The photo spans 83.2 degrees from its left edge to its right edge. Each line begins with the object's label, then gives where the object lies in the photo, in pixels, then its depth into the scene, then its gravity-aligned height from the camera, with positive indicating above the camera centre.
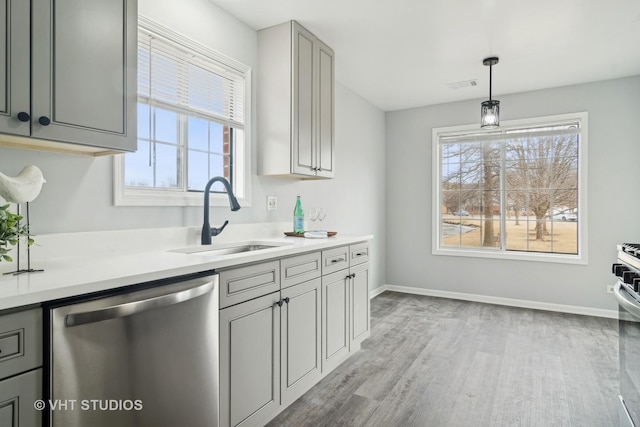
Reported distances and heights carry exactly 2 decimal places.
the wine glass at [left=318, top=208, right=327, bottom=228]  3.25 -0.02
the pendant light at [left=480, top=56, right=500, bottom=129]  3.25 +0.90
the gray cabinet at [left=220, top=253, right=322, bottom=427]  1.69 -0.71
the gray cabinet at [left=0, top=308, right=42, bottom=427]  0.97 -0.44
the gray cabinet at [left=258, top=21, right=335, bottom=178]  2.70 +0.88
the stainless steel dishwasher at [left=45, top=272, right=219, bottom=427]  1.10 -0.51
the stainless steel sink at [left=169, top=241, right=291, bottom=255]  2.10 -0.22
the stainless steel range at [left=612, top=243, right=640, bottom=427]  1.60 -0.56
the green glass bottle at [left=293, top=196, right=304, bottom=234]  2.99 -0.05
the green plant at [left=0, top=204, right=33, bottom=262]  1.15 -0.05
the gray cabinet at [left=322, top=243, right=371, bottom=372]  2.46 -0.67
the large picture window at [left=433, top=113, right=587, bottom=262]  4.18 +0.30
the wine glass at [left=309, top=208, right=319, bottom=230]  3.22 -0.02
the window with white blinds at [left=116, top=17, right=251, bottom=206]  2.05 +0.60
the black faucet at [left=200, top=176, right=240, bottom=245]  2.21 +0.03
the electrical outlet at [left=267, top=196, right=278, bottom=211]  2.92 +0.08
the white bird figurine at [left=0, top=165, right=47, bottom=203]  1.21 +0.09
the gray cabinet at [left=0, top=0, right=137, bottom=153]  1.28 +0.54
